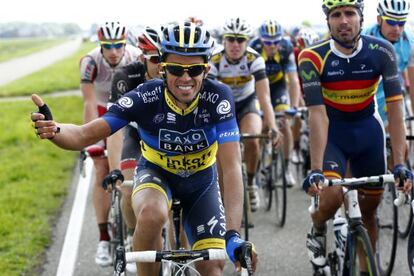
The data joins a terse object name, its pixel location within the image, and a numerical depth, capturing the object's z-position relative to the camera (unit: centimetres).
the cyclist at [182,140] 802
